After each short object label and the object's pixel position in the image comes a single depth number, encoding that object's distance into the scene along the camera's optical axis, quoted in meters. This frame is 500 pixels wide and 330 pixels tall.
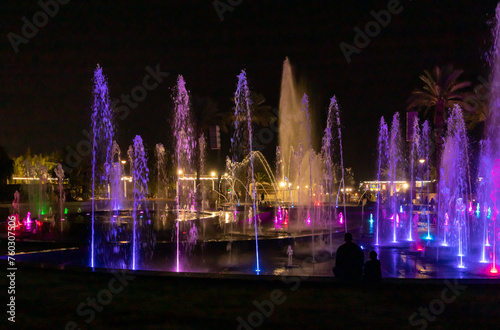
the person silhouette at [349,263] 7.88
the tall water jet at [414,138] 18.16
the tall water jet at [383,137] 31.53
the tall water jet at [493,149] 17.60
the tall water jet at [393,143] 32.03
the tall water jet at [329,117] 25.08
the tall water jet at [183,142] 23.19
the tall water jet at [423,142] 39.88
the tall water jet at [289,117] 35.38
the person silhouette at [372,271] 7.74
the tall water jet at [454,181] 17.45
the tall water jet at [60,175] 38.29
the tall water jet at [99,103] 15.10
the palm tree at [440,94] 36.59
